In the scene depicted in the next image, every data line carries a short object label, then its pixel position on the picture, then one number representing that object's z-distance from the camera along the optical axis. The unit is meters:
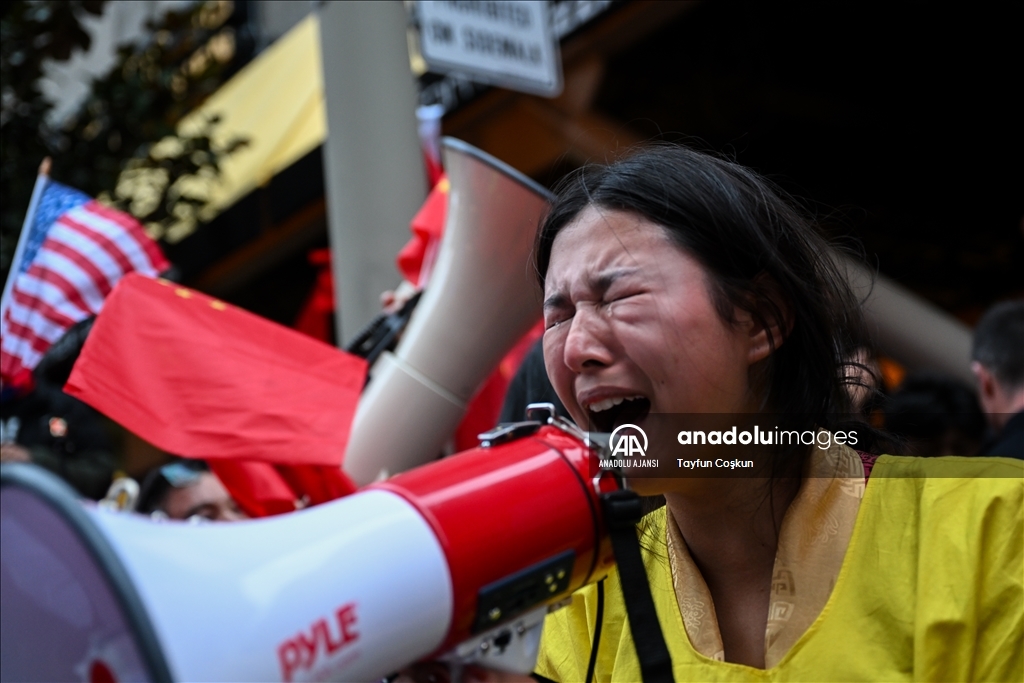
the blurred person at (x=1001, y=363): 3.27
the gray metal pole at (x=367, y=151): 3.10
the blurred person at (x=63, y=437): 3.57
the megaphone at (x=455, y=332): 2.65
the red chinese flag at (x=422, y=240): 3.08
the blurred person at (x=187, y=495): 3.11
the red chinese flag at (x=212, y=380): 2.35
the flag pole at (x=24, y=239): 3.02
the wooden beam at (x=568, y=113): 4.71
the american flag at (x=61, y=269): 2.99
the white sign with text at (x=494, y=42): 3.11
